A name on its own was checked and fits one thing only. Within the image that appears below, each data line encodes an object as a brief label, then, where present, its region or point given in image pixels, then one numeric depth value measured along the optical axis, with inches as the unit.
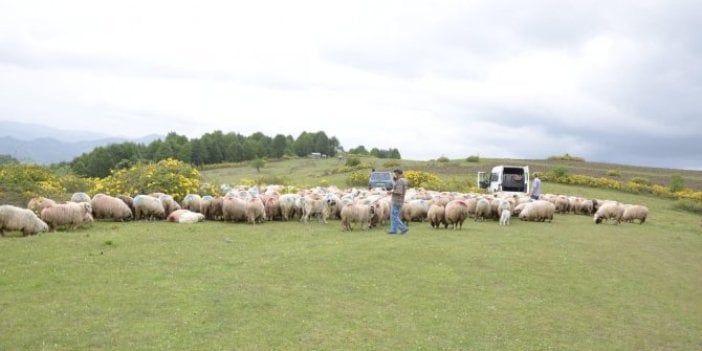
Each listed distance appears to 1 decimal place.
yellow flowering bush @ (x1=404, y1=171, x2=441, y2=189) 1790.0
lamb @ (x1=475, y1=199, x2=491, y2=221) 1005.2
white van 1368.1
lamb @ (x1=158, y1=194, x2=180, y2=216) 861.2
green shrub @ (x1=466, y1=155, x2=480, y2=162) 2696.4
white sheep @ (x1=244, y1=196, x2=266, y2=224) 844.0
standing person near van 1134.4
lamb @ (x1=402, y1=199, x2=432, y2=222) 919.0
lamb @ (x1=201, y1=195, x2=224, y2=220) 880.3
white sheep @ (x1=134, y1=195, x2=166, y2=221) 826.8
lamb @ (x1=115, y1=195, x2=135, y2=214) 838.3
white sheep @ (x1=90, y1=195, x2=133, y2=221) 798.5
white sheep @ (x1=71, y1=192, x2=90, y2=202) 808.9
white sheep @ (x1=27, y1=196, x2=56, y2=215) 700.0
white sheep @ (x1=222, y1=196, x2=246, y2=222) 845.8
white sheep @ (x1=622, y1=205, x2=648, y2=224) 1098.1
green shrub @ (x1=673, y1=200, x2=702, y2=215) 1579.7
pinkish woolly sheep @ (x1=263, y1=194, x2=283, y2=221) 898.7
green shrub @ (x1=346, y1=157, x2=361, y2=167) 2593.5
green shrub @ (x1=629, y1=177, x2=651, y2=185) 2049.7
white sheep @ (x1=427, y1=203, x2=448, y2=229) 833.5
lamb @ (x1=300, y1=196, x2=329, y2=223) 894.4
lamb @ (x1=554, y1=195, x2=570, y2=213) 1262.3
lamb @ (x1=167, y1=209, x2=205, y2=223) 822.5
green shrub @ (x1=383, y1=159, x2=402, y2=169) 2508.0
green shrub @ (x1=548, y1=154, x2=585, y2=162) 2925.0
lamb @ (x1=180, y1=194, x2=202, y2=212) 884.6
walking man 749.3
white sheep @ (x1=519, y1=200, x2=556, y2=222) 1016.9
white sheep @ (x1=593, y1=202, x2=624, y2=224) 1067.9
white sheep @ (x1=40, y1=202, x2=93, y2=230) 664.4
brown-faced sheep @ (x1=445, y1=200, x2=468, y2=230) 821.9
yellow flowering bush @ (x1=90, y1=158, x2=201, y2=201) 991.6
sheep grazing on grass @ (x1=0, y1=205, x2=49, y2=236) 606.5
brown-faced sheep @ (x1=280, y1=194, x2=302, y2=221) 904.9
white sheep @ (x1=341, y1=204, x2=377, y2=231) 794.2
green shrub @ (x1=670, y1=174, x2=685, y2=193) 1936.4
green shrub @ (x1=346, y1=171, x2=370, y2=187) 1932.8
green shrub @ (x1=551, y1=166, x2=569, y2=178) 2053.8
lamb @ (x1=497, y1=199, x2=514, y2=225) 947.3
